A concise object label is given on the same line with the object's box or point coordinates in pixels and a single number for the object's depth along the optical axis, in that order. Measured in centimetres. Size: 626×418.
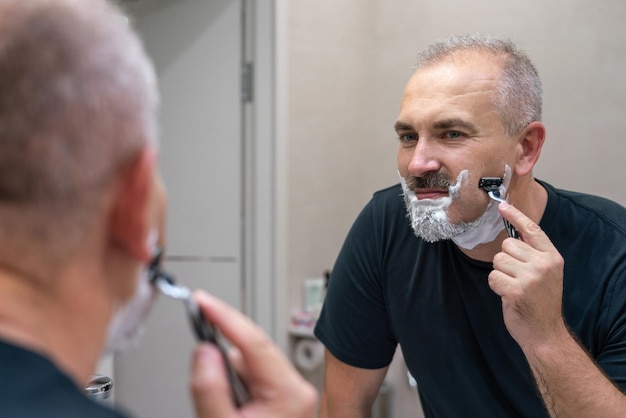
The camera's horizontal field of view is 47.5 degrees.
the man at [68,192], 47
